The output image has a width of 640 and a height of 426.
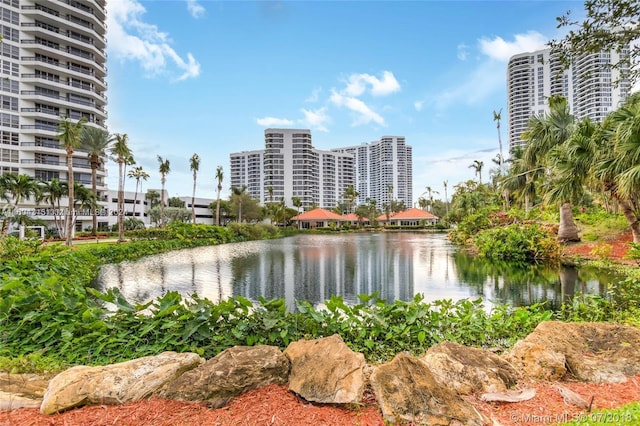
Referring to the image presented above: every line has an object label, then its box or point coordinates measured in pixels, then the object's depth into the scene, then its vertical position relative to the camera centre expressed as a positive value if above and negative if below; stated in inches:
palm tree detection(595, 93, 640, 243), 335.6 +69.5
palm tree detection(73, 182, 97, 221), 1242.2 +74.8
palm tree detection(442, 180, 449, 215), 3097.0 +111.0
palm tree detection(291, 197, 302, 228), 3126.0 +105.3
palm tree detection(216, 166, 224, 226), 2078.0 +251.1
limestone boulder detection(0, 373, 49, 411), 112.7 -69.1
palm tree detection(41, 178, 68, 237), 1198.3 +88.2
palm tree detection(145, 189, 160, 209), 2409.0 +121.0
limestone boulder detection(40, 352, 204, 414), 111.6 -63.3
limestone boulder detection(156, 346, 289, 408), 115.6 -62.6
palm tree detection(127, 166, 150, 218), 2136.6 +267.2
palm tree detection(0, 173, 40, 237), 1070.4 +101.7
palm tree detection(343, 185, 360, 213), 3400.6 +196.9
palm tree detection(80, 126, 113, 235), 1100.8 +254.1
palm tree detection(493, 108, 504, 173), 2047.5 +621.3
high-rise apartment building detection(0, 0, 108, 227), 1464.1 +665.2
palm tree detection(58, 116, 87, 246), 842.2 +199.5
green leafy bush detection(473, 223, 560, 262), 625.6 -70.1
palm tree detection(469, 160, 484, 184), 2546.8 +362.8
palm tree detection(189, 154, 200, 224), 1967.3 +312.6
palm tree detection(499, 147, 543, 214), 920.5 +93.3
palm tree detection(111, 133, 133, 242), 994.1 +206.6
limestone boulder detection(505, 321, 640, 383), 136.7 -65.0
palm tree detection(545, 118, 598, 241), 506.3 +79.4
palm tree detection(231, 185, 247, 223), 2221.9 +140.5
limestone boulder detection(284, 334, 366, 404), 115.3 -62.4
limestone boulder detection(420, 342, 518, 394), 124.2 -65.1
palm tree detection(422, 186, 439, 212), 3482.5 +171.9
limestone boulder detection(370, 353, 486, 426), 101.5 -63.3
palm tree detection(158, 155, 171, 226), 1849.2 +267.2
